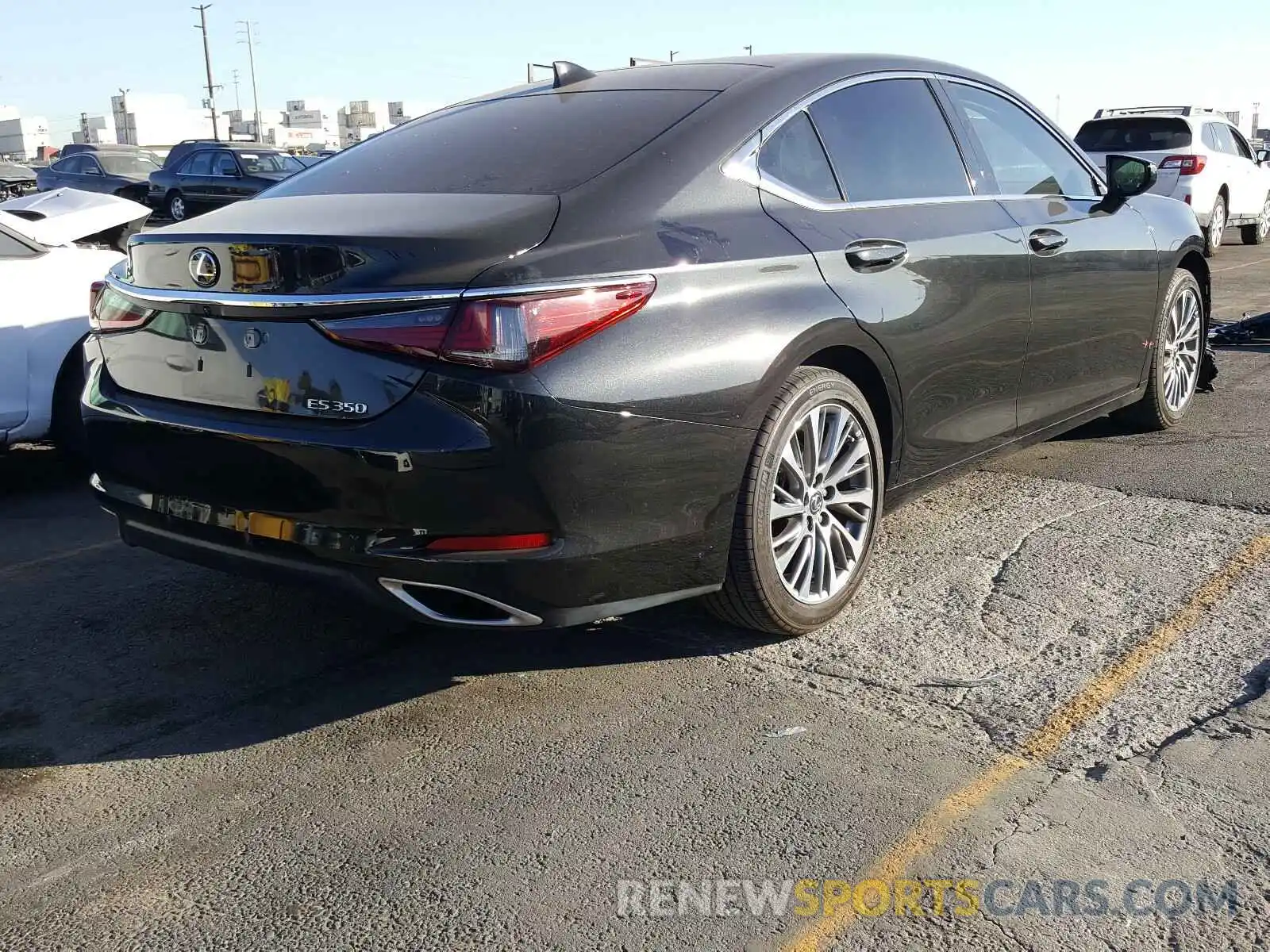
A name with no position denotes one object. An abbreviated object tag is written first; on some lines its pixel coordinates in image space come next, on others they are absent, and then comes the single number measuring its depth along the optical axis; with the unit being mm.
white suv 14727
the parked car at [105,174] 24219
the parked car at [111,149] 25906
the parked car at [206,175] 22375
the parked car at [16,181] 29969
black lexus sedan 2762
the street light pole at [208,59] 82125
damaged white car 5277
